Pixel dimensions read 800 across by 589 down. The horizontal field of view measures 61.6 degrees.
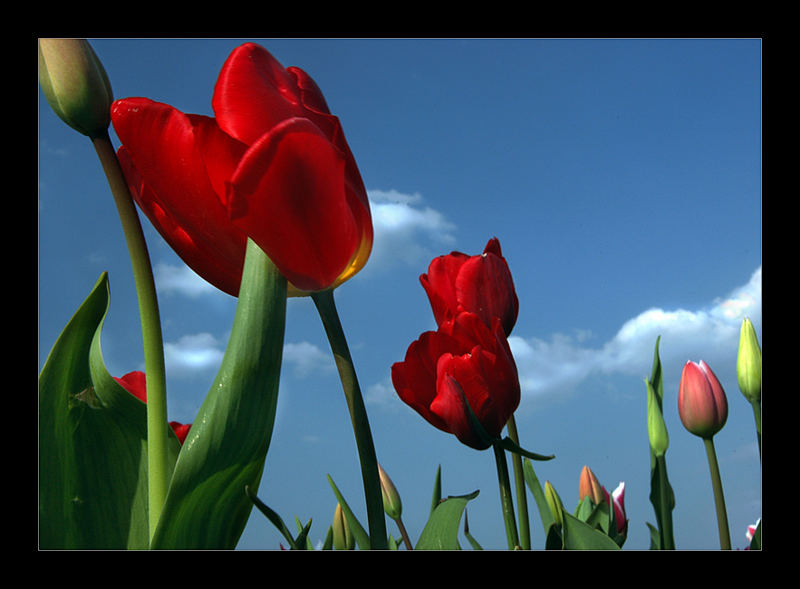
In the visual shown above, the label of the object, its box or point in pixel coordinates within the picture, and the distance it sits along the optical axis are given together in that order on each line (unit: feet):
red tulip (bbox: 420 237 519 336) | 1.45
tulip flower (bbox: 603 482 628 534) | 2.06
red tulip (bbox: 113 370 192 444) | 1.69
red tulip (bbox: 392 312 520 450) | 1.29
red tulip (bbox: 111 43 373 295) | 0.97
